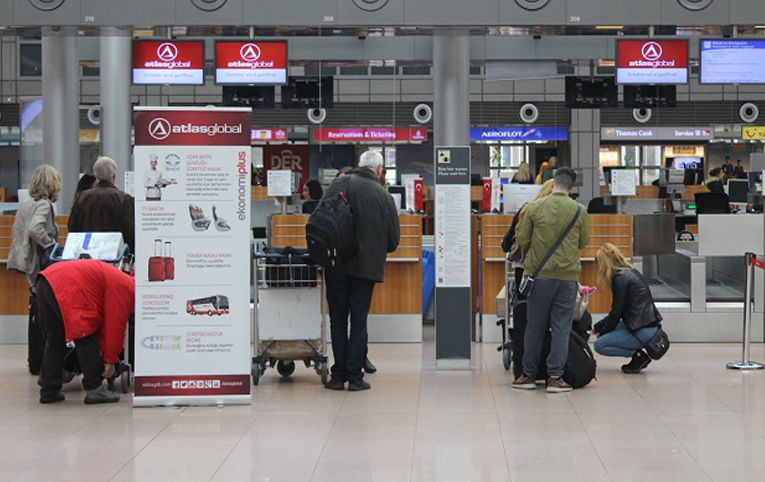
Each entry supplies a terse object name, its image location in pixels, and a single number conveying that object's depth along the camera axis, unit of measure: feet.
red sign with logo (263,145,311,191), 96.27
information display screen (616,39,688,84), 46.44
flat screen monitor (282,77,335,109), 59.62
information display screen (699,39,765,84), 45.44
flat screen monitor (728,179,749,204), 57.41
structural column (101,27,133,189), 50.29
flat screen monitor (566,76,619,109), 61.41
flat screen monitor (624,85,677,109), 57.82
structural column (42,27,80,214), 48.96
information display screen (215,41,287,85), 45.88
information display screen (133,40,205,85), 46.68
